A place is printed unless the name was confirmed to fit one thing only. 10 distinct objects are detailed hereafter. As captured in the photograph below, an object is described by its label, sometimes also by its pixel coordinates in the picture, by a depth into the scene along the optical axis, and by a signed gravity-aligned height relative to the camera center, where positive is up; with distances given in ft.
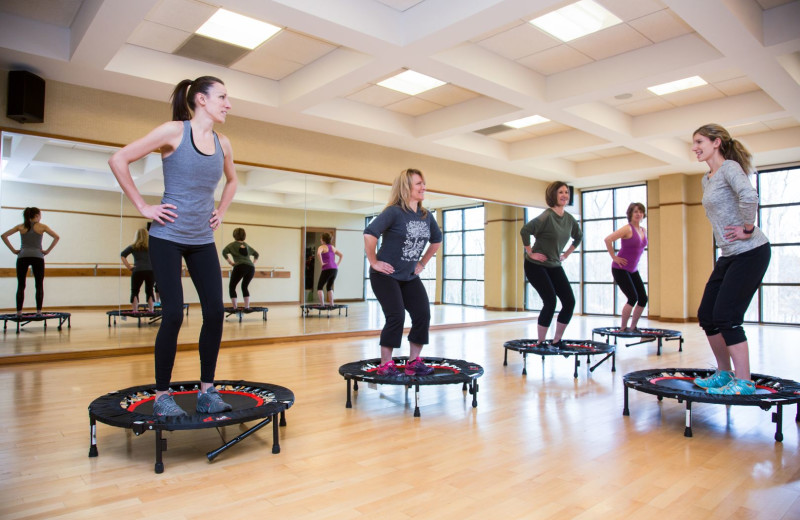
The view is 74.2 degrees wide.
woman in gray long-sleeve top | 9.14 +0.57
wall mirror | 16.84 +1.50
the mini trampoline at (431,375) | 10.15 -2.04
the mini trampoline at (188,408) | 7.08 -2.03
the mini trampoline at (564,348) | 13.96 -2.01
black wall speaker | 15.25 +5.12
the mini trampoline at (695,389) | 8.52 -2.04
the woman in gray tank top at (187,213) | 7.51 +0.88
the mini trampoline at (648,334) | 18.94 -2.10
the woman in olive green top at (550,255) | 15.07 +0.58
